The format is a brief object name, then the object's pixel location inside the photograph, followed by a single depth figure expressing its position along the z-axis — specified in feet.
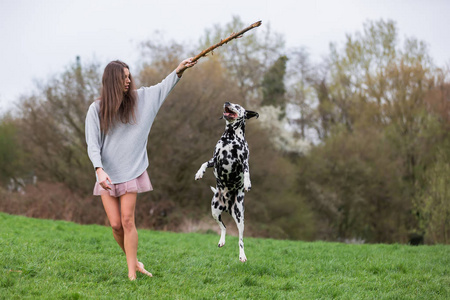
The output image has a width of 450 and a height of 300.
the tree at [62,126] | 80.38
